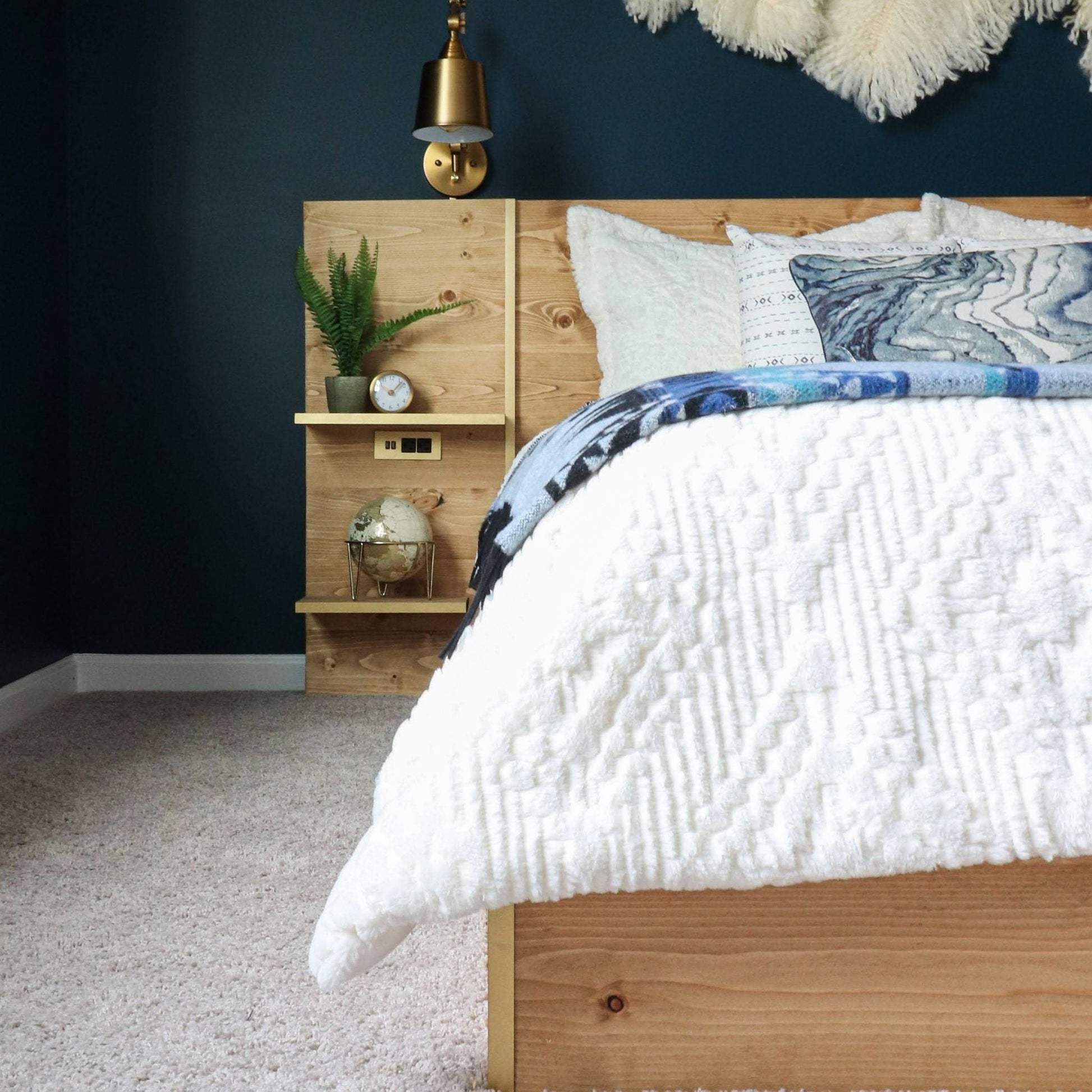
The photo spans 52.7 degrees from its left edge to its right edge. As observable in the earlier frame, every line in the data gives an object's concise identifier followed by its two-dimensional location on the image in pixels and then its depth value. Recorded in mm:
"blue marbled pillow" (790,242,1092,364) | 1797
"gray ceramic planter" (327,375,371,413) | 2551
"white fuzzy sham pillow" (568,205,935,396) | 2326
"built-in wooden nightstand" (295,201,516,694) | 2660
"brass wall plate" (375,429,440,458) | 2676
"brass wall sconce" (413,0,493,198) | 2432
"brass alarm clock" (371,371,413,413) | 2588
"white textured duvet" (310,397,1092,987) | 794
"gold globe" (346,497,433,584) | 2523
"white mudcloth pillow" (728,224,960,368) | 1970
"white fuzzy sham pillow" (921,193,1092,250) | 2480
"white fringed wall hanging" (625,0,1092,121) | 2613
